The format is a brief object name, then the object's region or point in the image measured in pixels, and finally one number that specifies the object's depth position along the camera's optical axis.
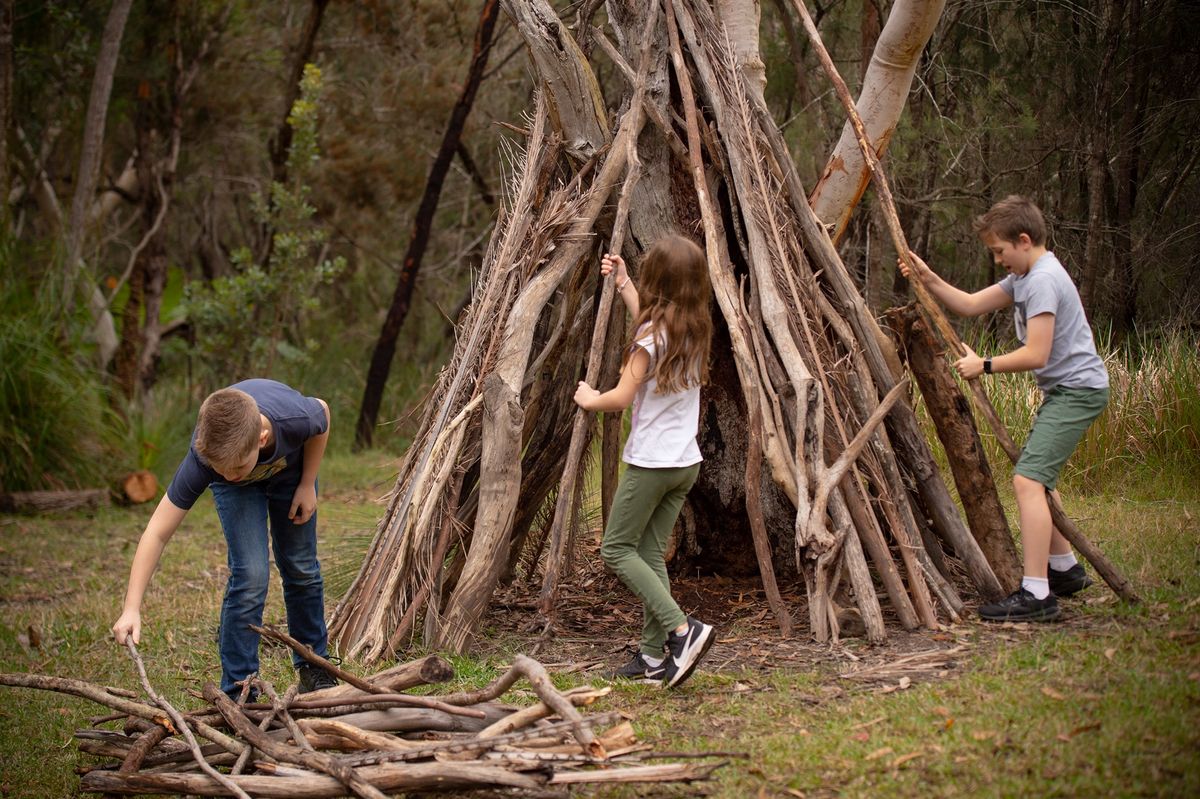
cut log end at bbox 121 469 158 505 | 10.15
